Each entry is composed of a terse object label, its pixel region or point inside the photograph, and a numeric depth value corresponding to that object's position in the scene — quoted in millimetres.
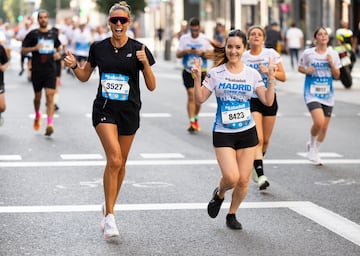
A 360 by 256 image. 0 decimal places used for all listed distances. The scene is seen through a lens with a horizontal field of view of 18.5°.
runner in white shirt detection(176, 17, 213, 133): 18656
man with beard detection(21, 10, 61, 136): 17453
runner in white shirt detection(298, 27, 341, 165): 13734
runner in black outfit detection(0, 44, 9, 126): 16188
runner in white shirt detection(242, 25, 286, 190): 11453
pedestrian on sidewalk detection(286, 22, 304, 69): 38812
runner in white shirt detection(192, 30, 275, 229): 9188
